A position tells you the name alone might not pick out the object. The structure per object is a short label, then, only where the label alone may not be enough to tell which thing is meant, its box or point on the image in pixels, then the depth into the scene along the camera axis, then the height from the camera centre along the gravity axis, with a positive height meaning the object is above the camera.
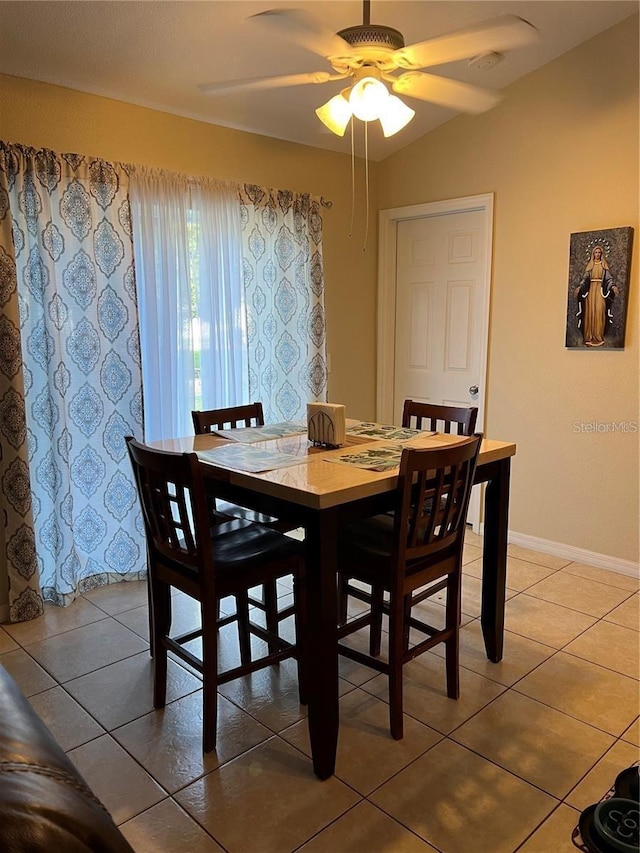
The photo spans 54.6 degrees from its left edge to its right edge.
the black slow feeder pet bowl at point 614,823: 1.49 -1.19
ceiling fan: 1.73 +0.85
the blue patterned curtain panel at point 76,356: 2.84 -0.07
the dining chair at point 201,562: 1.90 -0.73
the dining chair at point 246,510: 2.48 -0.73
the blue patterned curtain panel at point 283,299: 3.68 +0.25
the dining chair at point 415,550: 1.94 -0.71
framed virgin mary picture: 3.21 +0.27
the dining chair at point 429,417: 2.65 -0.36
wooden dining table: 1.80 -0.52
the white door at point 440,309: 3.96 +0.21
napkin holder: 2.37 -0.32
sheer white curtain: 3.21 +0.25
